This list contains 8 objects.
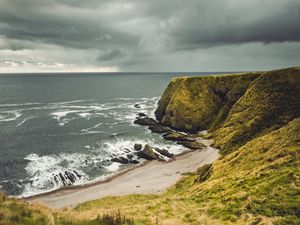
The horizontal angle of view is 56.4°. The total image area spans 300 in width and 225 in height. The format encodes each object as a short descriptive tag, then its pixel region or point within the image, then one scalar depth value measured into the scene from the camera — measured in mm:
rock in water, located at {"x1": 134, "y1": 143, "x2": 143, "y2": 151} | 78056
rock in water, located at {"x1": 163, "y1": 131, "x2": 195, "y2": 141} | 86125
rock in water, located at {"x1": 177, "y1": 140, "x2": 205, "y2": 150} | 78625
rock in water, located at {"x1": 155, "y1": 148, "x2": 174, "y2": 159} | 72750
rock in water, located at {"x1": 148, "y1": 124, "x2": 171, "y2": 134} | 96688
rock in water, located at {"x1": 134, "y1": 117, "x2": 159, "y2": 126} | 107206
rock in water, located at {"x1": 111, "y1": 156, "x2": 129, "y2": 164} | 70088
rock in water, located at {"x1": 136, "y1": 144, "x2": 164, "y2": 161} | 71938
